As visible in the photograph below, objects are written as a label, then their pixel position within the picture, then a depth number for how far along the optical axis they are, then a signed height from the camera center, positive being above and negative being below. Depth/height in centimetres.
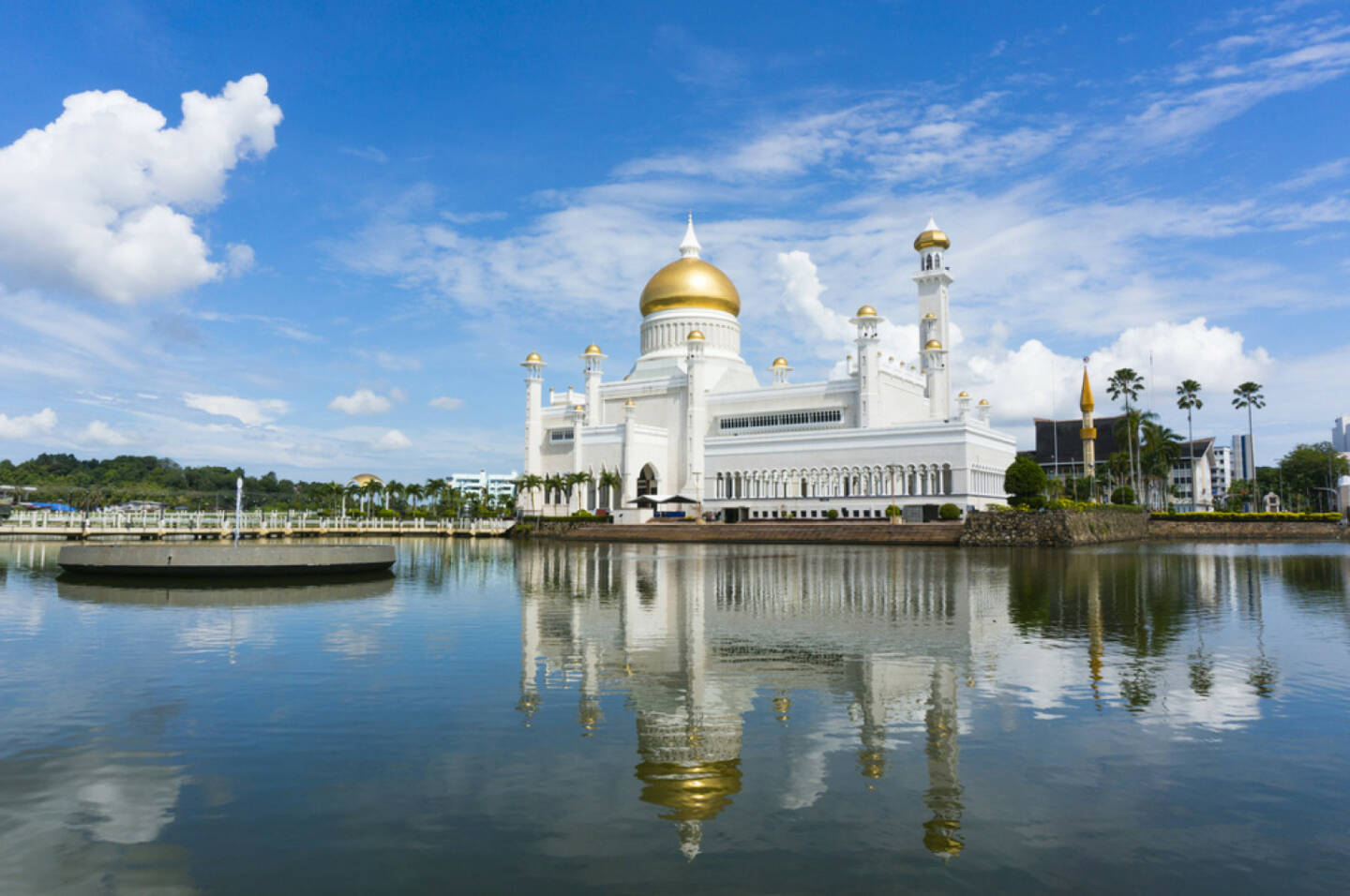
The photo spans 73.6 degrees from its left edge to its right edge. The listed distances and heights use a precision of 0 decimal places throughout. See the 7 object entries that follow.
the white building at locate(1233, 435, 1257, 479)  16750 +1072
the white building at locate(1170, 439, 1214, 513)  10656 +467
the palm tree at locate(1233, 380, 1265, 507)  7444 +985
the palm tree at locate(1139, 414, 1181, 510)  7262 +509
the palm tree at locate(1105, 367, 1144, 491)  7256 +1047
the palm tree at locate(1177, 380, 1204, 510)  7206 +932
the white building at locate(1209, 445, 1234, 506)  14000 +631
